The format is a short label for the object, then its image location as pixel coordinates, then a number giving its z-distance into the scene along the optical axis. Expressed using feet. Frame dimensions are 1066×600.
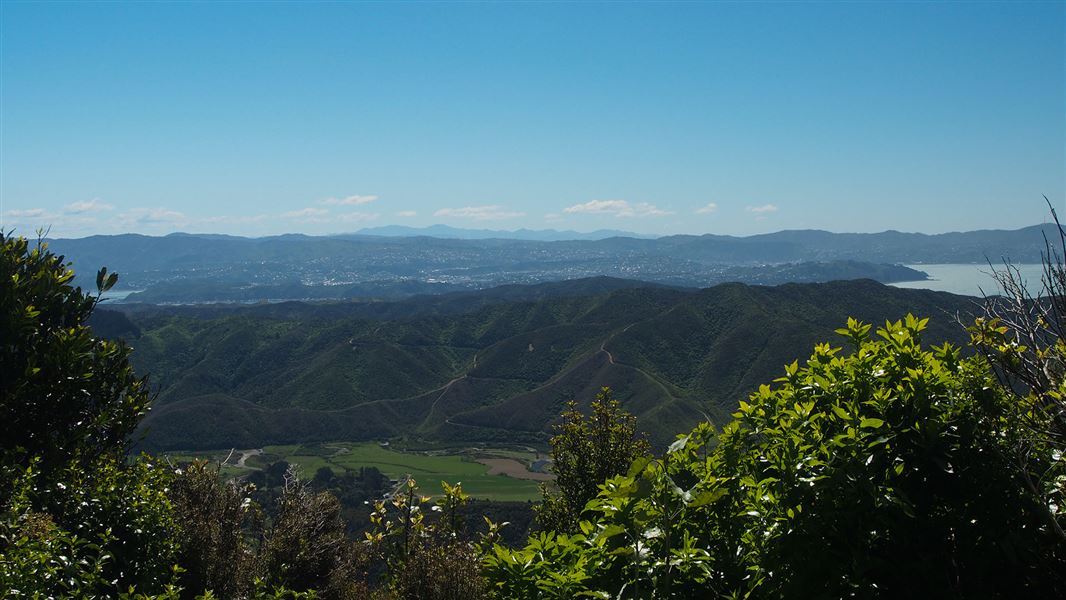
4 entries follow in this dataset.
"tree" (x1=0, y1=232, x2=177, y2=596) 17.40
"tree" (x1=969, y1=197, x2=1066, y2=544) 11.89
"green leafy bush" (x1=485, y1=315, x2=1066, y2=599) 10.93
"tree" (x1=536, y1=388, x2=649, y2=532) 36.14
